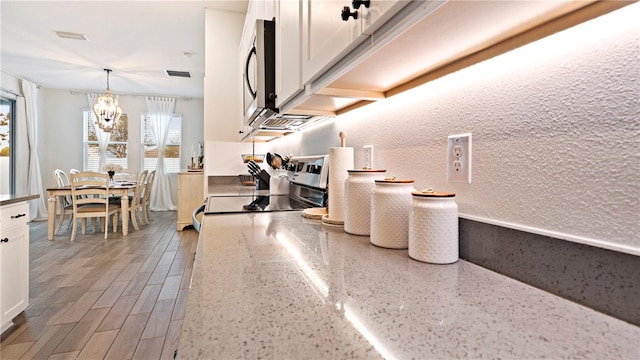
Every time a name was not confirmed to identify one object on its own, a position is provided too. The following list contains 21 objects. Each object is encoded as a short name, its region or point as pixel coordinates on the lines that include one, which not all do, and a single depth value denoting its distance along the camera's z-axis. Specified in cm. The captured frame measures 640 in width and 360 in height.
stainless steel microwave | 140
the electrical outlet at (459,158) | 72
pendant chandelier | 472
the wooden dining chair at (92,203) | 400
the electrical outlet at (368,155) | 114
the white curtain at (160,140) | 652
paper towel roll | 105
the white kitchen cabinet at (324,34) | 64
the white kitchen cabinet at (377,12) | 48
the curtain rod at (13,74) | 486
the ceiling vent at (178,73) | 506
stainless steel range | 143
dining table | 397
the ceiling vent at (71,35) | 360
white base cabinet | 172
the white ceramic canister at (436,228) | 66
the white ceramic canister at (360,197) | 89
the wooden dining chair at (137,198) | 466
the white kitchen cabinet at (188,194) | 443
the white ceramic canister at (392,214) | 77
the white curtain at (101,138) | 621
